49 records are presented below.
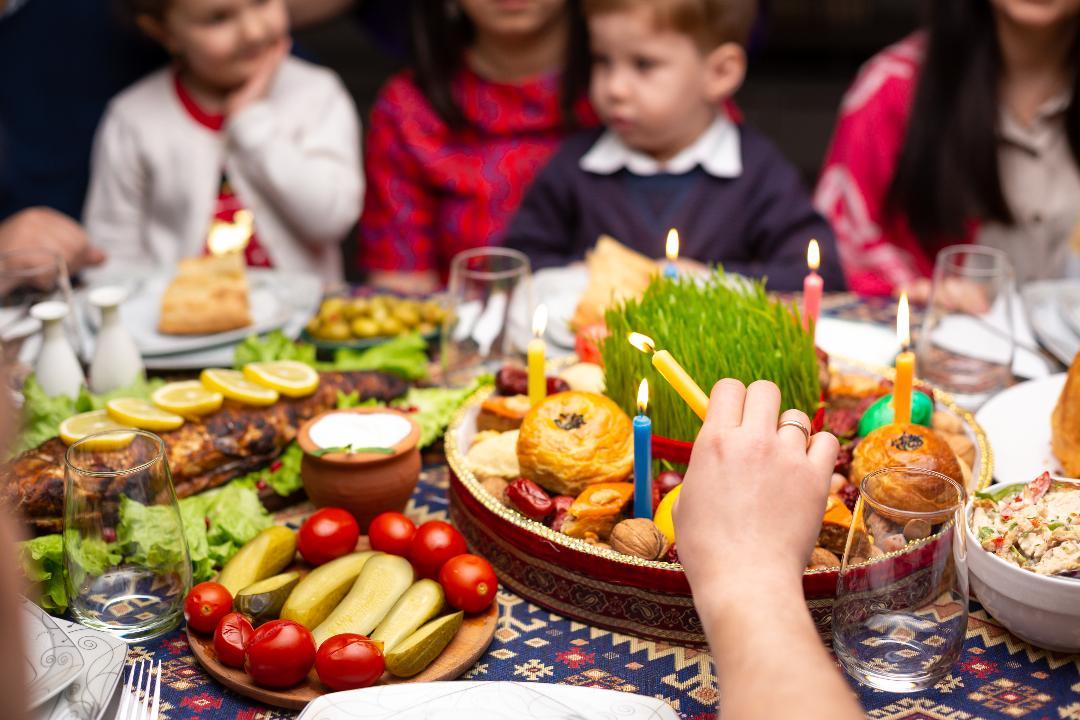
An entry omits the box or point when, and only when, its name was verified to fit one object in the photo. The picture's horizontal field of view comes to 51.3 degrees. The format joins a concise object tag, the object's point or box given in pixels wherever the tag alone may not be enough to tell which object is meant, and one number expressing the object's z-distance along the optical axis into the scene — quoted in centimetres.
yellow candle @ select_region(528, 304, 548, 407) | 171
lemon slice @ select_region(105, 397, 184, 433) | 172
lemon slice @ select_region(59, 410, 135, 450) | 167
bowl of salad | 132
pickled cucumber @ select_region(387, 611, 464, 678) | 134
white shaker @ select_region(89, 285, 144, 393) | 198
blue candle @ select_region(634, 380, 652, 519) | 143
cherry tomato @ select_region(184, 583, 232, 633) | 142
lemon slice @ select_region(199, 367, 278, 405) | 182
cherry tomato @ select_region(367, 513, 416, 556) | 156
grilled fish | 159
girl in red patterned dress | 322
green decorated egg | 170
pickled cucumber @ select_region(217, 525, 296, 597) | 152
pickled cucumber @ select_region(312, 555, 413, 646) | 141
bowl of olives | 225
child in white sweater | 312
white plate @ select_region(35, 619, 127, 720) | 123
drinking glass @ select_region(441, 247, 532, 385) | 206
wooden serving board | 133
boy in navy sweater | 280
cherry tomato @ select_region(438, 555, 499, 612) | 145
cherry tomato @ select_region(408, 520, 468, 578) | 152
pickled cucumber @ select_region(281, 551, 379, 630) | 143
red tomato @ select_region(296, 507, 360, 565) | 155
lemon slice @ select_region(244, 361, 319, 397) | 187
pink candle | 176
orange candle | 157
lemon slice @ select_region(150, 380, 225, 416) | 177
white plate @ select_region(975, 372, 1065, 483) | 169
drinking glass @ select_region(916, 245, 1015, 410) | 197
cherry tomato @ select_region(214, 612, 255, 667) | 136
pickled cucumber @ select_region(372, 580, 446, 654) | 138
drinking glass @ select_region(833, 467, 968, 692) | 126
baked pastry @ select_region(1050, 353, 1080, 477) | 164
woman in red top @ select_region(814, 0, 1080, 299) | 298
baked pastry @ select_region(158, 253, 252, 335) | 221
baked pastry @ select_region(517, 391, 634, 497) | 157
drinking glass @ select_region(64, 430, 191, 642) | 142
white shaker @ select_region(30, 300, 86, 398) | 195
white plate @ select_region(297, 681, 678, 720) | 125
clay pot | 162
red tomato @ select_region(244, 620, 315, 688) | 132
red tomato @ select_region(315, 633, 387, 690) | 131
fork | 128
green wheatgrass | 164
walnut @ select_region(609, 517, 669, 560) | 142
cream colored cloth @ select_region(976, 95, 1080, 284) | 306
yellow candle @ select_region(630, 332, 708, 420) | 136
